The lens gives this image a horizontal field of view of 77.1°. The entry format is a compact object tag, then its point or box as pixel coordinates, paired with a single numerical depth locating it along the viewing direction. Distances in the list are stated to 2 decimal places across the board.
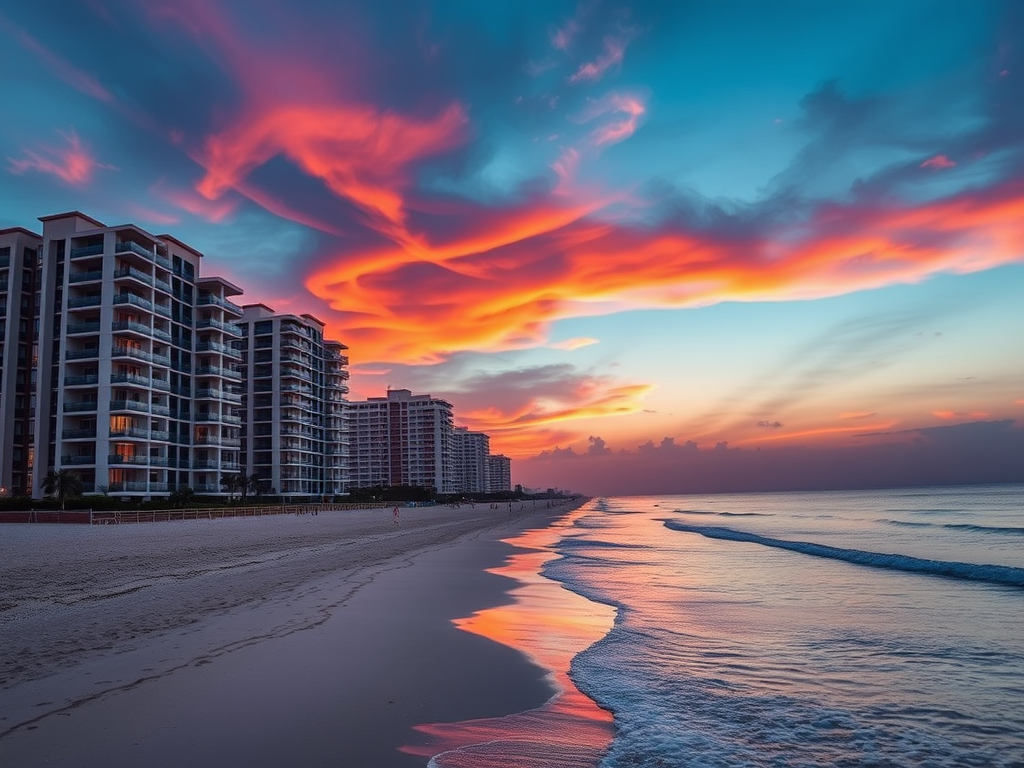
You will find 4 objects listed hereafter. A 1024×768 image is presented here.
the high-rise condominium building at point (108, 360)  62.94
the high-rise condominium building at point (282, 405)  99.62
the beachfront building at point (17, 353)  66.44
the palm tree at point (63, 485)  47.38
